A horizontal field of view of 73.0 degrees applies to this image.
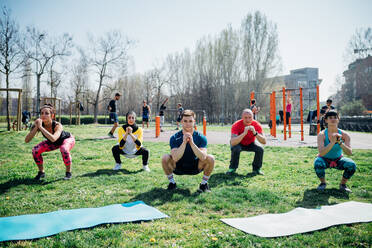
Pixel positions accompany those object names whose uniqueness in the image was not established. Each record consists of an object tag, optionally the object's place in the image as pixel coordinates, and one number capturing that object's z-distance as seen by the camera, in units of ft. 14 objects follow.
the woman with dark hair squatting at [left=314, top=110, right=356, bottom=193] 13.76
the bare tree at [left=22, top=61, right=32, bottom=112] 126.13
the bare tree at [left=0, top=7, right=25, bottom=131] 61.67
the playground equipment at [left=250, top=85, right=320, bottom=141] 38.45
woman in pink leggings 15.66
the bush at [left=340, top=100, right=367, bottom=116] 93.91
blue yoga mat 8.62
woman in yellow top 18.92
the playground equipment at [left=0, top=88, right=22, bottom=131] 48.69
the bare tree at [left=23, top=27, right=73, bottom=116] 78.96
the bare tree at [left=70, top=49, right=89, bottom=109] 113.80
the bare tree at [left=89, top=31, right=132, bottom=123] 109.81
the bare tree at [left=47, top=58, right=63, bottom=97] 88.38
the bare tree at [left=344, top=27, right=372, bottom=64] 110.77
